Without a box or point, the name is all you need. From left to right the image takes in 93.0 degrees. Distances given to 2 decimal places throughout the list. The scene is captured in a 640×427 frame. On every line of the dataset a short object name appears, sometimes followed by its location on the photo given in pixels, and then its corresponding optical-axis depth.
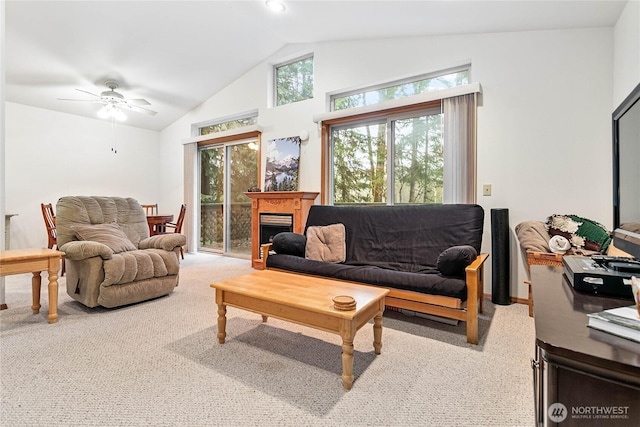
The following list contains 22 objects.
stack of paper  0.70
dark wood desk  0.61
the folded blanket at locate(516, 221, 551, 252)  2.45
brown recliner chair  2.48
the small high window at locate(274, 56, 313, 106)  4.41
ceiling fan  4.05
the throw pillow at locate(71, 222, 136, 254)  2.73
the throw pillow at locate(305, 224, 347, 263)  2.95
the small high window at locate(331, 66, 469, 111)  3.29
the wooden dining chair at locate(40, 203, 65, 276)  3.90
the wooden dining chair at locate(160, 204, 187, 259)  4.64
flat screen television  1.21
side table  2.13
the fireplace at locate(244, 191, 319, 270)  4.01
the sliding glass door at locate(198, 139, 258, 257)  5.20
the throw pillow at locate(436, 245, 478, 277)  2.08
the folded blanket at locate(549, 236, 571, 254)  2.35
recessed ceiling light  3.20
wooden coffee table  1.51
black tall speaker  2.77
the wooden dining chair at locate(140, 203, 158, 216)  5.91
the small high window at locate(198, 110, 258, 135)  5.06
